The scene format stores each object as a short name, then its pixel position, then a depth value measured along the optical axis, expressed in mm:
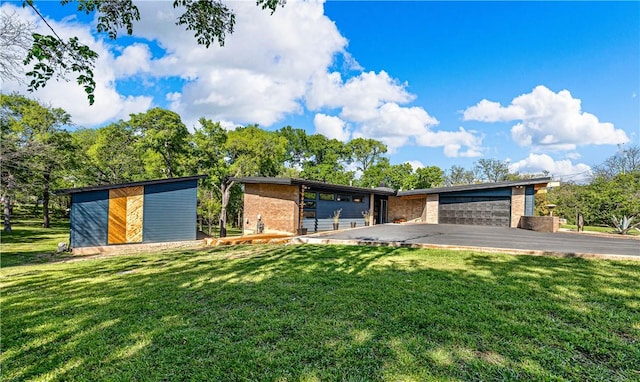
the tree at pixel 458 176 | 45438
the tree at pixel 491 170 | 43219
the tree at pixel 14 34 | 5051
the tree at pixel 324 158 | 33750
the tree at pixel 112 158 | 21125
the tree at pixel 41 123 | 17141
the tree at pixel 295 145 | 36219
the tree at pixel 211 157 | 19344
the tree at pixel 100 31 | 2773
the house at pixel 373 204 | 13891
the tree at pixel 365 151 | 37031
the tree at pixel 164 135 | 19641
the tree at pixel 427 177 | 30812
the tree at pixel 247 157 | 19531
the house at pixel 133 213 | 10594
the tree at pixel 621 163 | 30969
